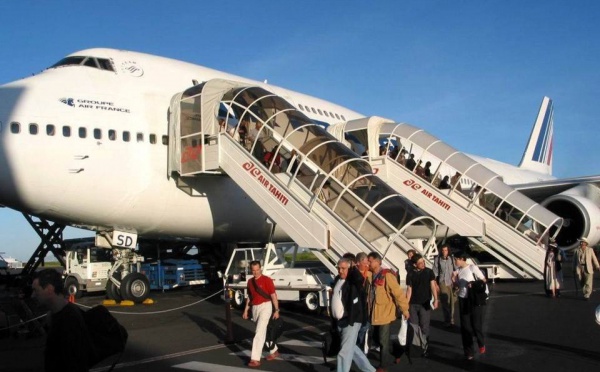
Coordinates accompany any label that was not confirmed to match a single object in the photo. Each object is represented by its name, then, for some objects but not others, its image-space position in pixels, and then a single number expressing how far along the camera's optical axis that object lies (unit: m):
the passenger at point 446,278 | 10.53
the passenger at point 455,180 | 16.16
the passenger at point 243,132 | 13.25
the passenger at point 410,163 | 16.83
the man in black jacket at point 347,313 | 6.05
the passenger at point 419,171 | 16.84
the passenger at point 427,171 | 17.30
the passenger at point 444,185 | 17.42
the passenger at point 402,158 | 17.26
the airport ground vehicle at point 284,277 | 11.80
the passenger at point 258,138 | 12.95
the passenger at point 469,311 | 7.46
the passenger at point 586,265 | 13.48
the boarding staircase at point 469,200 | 15.05
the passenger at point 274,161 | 12.64
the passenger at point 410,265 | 8.42
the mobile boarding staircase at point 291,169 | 11.27
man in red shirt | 7.50
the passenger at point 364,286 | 6.34
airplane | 11.77
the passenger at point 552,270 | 13.47
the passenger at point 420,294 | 8.03
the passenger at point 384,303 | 6.99
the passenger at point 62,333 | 3.43
